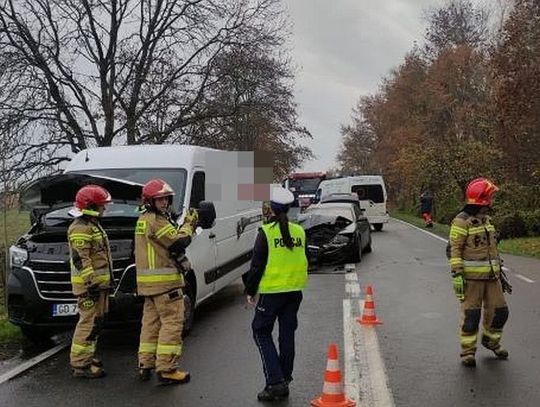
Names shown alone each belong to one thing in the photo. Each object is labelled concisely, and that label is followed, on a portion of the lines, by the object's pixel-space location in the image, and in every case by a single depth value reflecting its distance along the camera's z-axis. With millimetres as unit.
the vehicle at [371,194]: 28906
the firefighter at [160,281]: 6266
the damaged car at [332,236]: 15695
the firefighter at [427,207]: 32438
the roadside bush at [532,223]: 25109
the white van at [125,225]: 7465
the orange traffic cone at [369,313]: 8773
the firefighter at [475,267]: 6688
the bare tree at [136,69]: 22750
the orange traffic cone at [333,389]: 5273
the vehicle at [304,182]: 45000
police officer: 5715
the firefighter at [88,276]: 6523
